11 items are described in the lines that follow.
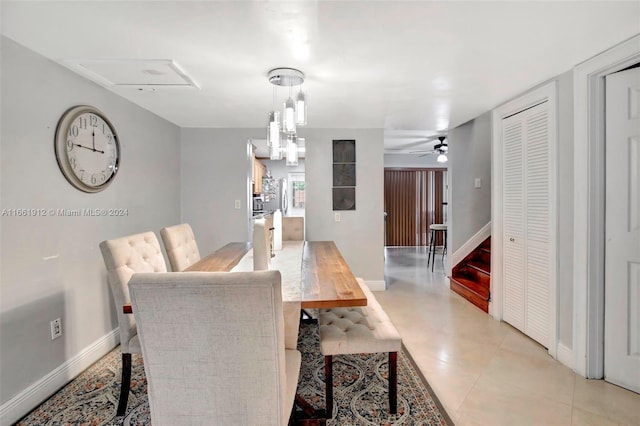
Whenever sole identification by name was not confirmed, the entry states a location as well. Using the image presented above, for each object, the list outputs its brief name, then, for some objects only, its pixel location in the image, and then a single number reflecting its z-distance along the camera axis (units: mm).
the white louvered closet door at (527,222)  2727
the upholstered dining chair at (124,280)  1819
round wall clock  2266
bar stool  5962
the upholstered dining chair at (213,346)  1131
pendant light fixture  2326
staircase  3816
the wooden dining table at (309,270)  1654
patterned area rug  1880
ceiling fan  5957
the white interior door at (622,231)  2074
